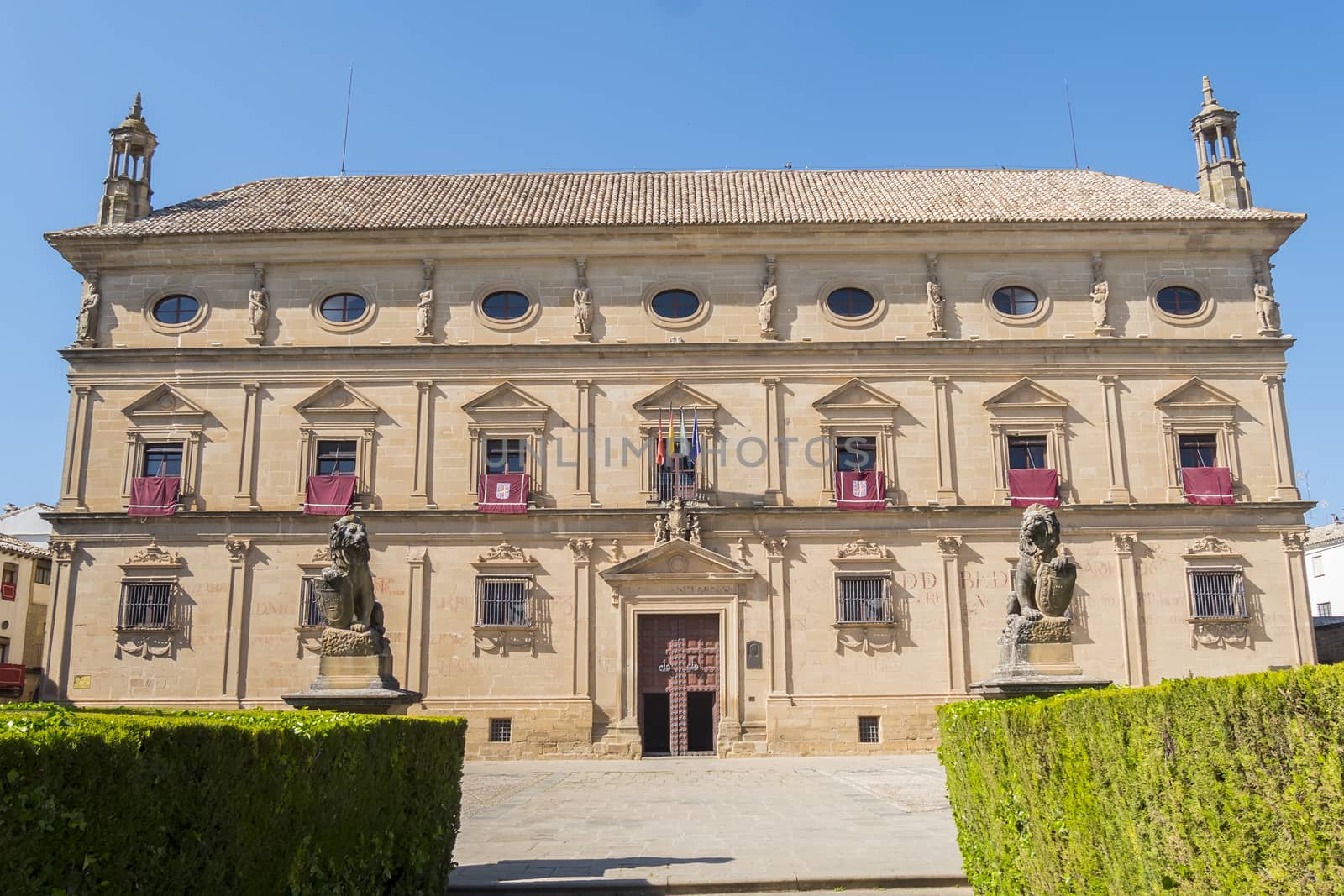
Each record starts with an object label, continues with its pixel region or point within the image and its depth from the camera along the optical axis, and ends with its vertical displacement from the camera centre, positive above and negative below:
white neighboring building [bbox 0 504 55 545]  57.41 +7.39
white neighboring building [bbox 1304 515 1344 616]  56.09 +4.71
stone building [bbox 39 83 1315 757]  28.70 +5.63
